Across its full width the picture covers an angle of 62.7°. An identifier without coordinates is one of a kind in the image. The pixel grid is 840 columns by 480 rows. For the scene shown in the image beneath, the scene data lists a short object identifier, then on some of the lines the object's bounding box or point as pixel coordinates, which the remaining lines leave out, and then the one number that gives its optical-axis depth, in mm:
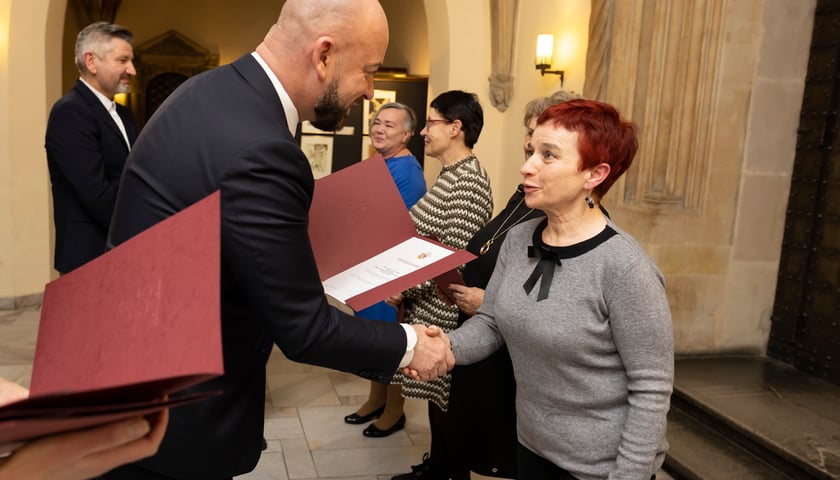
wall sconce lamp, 5680
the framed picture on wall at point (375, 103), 8328
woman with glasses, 3029
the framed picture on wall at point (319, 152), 7992
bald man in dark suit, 1382
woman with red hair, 1694
